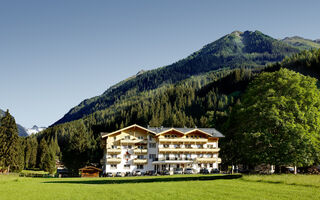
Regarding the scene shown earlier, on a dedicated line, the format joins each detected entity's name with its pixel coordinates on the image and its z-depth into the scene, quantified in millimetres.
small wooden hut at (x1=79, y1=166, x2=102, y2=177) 85119
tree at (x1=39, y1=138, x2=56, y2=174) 128400
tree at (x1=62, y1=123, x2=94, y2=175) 99688
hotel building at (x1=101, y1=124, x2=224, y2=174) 92375
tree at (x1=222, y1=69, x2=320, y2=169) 41594
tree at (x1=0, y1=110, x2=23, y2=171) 95188
